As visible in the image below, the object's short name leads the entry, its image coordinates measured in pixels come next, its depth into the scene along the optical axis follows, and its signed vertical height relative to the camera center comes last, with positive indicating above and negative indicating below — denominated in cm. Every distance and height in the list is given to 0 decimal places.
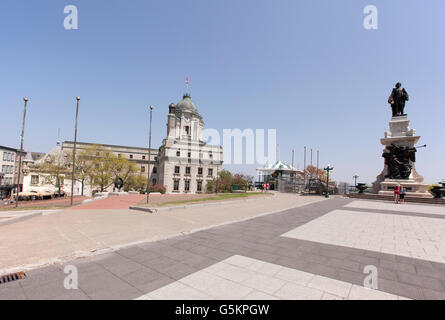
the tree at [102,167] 3844 +23
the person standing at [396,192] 1763 -145
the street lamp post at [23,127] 1307 +267
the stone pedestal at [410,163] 2202 +107
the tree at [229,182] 3509 -199
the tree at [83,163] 3650 +94
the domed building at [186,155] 5600 +481
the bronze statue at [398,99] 2569 +1034
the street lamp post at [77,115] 1434 +388
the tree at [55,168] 3425 -28
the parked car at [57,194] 3461 -496
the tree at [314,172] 5673 +62
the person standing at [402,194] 1812 -161
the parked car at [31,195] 2840 -427
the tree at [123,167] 4022 +15
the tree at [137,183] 4652 -344
